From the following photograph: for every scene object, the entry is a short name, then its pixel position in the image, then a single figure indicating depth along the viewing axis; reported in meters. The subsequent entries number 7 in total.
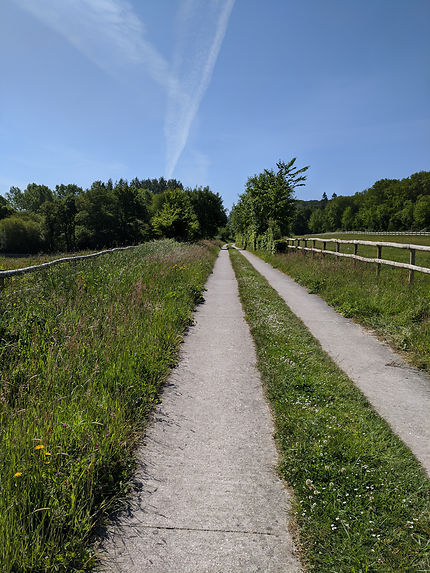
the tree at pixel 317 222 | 143.50
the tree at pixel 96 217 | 68.31
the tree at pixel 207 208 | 49.84
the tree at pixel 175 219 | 33.22
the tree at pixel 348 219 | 125.48
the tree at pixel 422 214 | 86.44
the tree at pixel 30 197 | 114.44
